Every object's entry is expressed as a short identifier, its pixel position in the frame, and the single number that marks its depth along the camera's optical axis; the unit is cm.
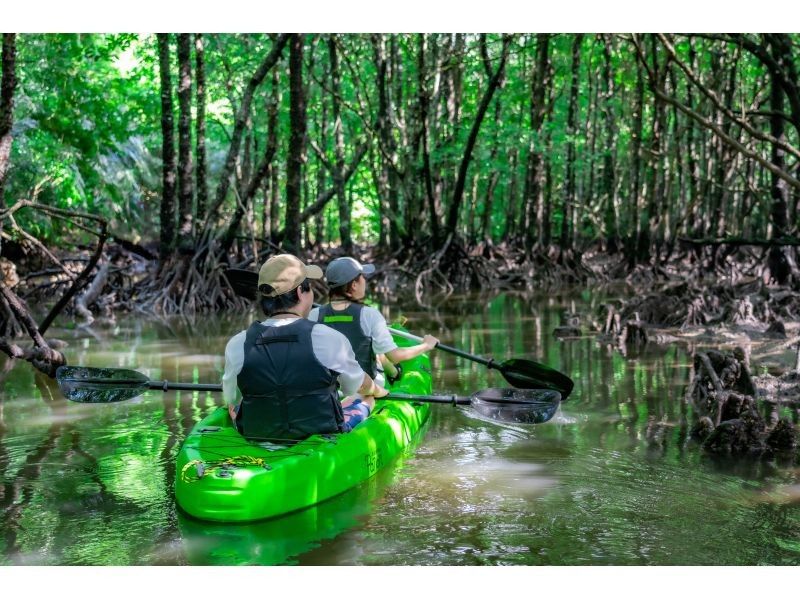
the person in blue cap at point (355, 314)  536
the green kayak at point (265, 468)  419
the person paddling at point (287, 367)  443
